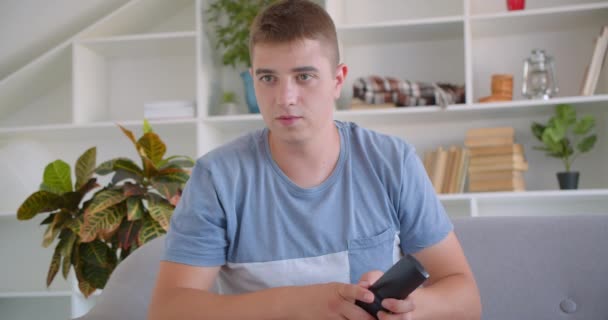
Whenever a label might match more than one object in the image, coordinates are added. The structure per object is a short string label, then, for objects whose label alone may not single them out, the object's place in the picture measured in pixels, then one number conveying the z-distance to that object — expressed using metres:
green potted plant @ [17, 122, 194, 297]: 2.52
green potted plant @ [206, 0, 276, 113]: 3.42
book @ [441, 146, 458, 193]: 3.22
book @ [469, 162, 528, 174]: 3.14
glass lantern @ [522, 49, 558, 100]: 3.19
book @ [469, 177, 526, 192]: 3.14
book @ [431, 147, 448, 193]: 3.23
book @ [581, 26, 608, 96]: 3.06
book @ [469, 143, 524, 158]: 3.15
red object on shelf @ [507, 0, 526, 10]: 3.22
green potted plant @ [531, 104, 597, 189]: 3.11
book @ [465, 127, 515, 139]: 3.19
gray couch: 1.58
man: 1.37
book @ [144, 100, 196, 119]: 3.41
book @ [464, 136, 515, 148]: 3.20
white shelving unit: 3.24
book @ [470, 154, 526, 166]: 3.14
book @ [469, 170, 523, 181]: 3.15
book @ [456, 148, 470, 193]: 3.20
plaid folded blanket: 3.26
